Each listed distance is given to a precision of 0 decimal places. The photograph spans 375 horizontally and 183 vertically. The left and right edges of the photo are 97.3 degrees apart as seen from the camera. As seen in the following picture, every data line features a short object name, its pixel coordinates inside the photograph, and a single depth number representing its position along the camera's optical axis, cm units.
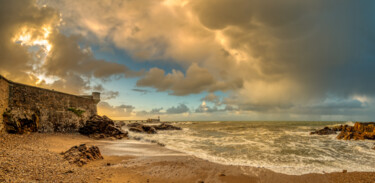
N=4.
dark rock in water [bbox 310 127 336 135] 2912
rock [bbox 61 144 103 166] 776
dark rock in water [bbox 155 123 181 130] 4238
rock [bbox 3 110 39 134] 1238
